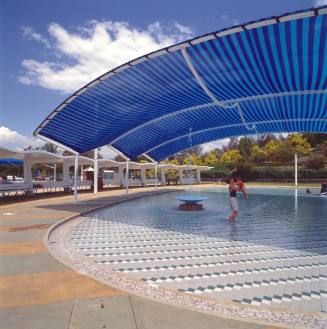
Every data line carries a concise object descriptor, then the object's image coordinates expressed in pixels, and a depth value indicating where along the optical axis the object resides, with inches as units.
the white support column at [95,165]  1059.5
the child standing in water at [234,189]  502.9
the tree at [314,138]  2662.4
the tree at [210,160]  2699.3
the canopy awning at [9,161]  1509.6
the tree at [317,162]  1967.3
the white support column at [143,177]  1603.1
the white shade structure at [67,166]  890.7
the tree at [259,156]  2522.1
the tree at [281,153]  2285.9
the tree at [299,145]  2300.7
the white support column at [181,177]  1934.8
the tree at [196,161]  2794.8
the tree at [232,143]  3899.4
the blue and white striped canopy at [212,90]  426.6
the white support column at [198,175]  2088.6
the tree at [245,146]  3011.6
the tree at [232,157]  2573.8
